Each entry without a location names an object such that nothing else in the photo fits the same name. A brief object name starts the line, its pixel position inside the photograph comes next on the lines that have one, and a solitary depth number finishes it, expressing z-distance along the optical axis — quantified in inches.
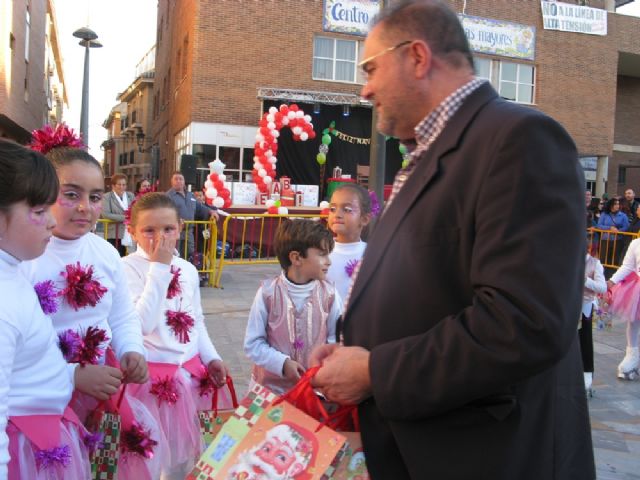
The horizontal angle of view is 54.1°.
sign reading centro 908.8
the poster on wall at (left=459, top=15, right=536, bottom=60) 994.1
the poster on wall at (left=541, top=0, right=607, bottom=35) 1042.1
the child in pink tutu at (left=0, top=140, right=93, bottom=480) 78.8
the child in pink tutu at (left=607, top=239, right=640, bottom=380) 262.4
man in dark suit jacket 56.7
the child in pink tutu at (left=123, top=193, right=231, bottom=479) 131.6
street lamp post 603.8
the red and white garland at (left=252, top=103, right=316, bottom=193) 675.4
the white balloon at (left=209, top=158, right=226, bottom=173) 606.2
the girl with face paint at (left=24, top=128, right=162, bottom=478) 104.8
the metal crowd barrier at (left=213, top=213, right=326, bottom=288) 521.7
